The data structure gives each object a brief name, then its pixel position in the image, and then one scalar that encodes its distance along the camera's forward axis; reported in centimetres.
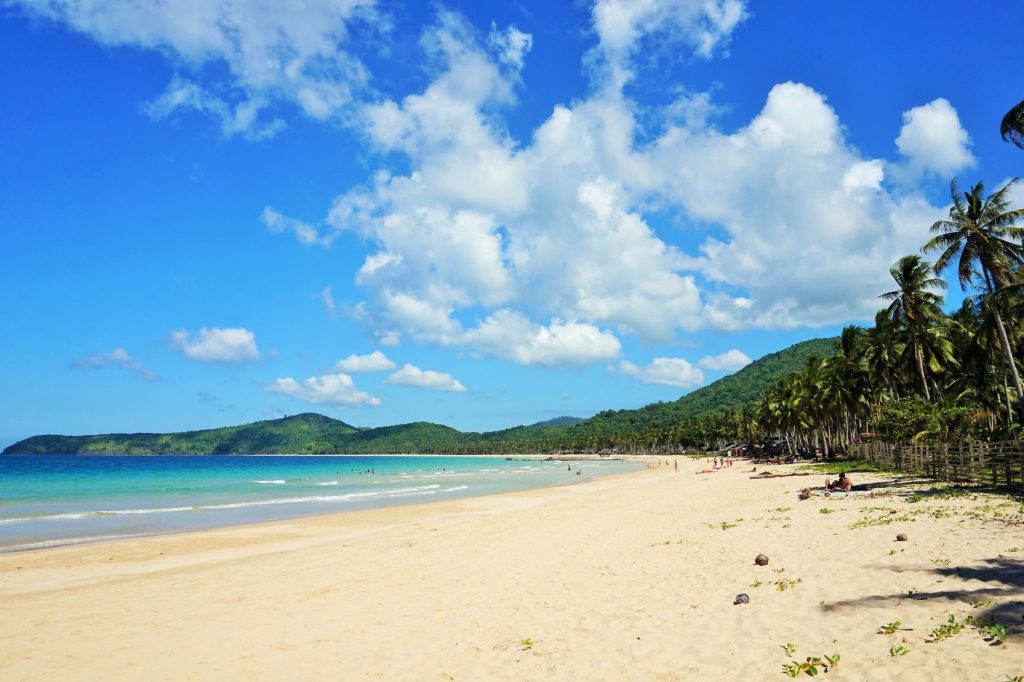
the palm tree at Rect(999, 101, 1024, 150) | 1639
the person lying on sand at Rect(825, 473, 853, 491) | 2333
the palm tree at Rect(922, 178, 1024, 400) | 2797
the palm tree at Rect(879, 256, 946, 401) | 4006
